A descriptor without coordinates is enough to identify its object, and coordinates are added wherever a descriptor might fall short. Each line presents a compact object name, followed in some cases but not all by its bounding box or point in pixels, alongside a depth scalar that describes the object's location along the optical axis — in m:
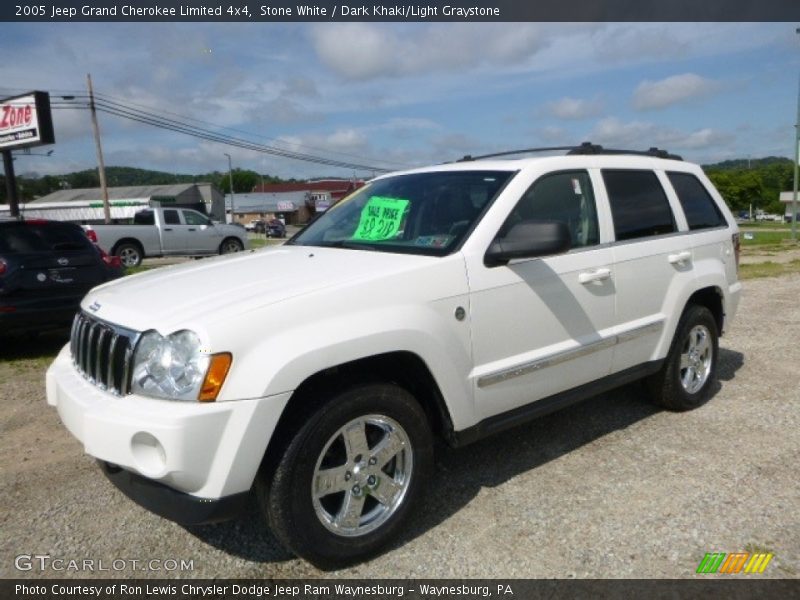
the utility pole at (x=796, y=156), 26.41
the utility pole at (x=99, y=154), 30.41
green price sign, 3.68
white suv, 2.46
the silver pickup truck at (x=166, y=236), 17.73
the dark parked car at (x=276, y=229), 49.38
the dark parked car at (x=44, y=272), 6.29
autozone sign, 21.07
